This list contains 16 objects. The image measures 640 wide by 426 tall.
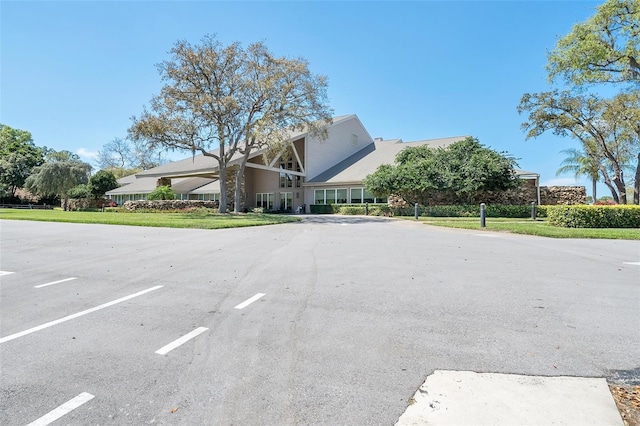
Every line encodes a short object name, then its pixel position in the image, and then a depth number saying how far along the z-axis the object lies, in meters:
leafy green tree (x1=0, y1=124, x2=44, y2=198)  48.84
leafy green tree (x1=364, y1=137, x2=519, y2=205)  22.27
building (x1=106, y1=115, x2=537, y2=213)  29.92
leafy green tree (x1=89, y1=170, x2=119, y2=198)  37.41
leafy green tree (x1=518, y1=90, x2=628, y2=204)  23.31
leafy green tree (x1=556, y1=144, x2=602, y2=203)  35.46
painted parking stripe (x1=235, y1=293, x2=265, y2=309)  4.29
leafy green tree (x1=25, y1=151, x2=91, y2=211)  37.00
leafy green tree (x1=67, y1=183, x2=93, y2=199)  37.25
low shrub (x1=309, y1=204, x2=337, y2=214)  29.72
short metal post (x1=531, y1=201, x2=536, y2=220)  20.12
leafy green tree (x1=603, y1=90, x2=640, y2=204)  21.70
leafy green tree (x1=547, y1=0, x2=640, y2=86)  17.81
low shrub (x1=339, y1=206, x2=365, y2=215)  27.64
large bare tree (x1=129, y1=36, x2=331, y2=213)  21.34
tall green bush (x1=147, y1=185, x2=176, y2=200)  31.66
